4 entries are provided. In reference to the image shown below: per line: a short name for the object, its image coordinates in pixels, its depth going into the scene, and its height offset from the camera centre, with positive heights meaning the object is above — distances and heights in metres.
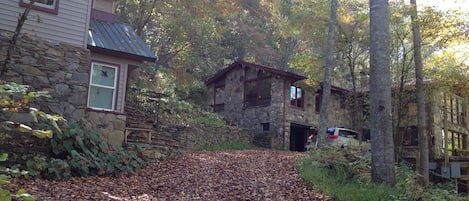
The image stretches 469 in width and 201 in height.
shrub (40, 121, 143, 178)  7.69 -0.43
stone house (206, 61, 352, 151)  20.09 +2.35
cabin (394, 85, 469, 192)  13.78 +0.91
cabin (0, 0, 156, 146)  9.20 +1.85
